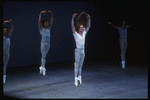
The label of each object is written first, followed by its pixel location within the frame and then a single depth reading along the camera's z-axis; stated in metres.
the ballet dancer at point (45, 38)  14.50
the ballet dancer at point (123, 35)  16.55
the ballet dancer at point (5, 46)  12.15
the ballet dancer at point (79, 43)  11.77
